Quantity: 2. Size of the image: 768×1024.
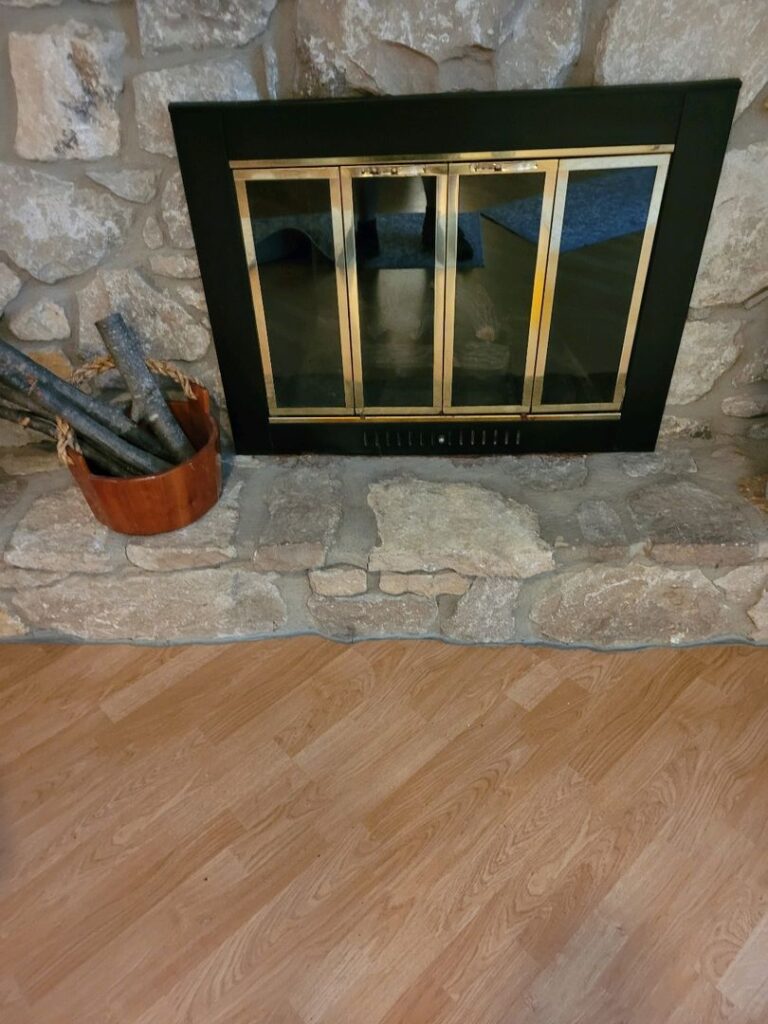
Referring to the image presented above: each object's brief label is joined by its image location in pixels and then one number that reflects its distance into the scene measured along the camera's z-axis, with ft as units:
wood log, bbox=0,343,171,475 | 4.18
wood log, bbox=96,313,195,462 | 4.42
